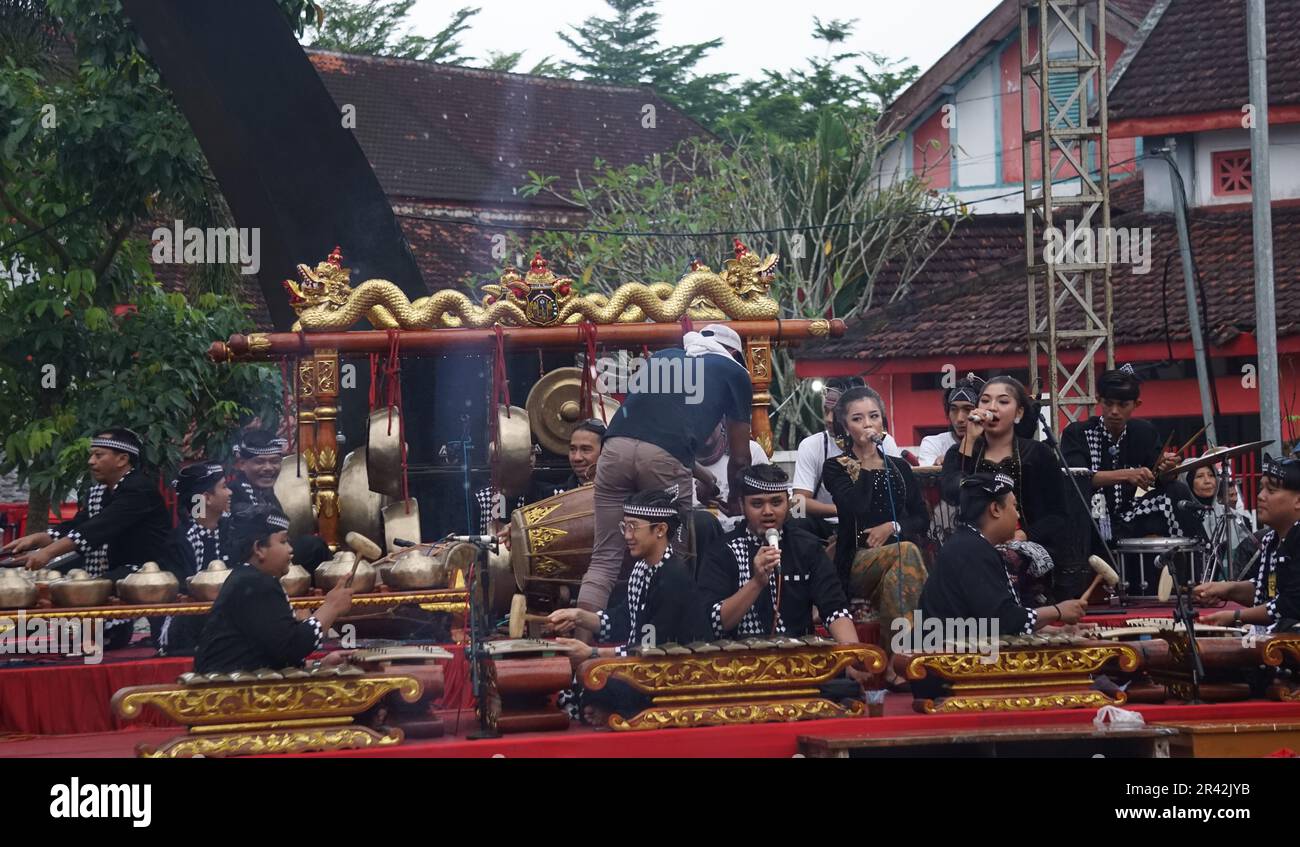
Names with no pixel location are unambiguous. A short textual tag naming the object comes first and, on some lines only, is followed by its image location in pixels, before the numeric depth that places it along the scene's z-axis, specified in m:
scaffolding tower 13.83
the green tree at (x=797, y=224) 18.73
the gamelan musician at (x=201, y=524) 8.60
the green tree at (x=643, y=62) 28.38
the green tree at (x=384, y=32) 28.09
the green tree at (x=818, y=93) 24.70
